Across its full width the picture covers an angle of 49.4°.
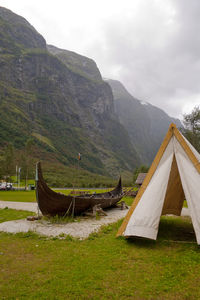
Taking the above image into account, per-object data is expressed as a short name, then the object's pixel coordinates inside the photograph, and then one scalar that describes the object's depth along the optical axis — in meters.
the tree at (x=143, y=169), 54.92
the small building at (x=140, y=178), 25.15
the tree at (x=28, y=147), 38.75
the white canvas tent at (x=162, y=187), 6.11
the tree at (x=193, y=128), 28.66
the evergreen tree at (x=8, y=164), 39.56
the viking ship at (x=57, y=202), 9.17
